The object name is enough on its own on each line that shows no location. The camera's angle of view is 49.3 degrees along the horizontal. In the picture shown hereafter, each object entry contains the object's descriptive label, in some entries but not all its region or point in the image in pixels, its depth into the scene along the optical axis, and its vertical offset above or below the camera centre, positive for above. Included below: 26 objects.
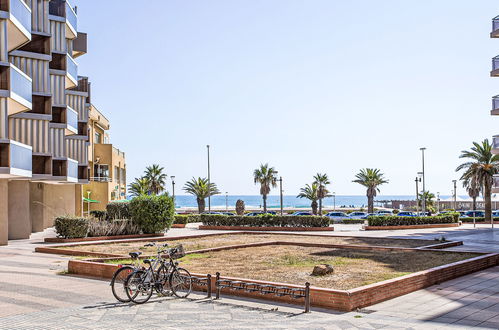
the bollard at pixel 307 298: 11.52 -2.19
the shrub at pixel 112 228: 31.41 -1.82
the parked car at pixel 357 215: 59.98 -2.43
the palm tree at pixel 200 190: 73.56 +0.85
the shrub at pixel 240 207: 56.75 -1.22
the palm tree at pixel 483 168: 51.03 +2.31
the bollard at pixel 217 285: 12.97 -2.15
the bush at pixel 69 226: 29.83 -1.53
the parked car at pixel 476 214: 61.29 -2.51
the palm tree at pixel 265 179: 78.69 +2.35
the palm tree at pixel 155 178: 80.94 +2.80
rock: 15.79 -2.21
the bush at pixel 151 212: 33.88 -0.96
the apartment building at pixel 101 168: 52.12 +3.14
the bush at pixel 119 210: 36.41 -0.87
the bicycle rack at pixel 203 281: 13.18 -2.11
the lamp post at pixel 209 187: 71.74 +1.10
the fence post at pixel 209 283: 13.15 -2.11
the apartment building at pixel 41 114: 26.92 +5.12
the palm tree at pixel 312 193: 80.25 +0.19
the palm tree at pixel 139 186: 80.31 +1.66
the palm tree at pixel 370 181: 77.75 +1.81
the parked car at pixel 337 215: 59.92 -2.36
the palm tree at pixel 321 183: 79.25 +1.49
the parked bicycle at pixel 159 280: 12.12 -1.92
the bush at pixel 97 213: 42.03 -1.26
